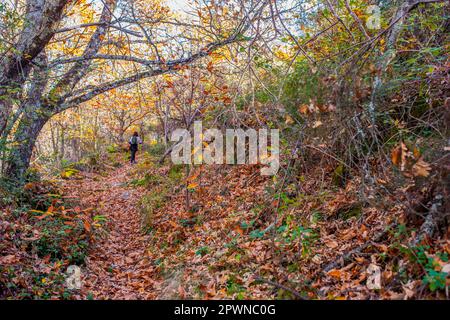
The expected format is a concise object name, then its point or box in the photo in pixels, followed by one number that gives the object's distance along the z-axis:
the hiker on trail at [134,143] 16.02
